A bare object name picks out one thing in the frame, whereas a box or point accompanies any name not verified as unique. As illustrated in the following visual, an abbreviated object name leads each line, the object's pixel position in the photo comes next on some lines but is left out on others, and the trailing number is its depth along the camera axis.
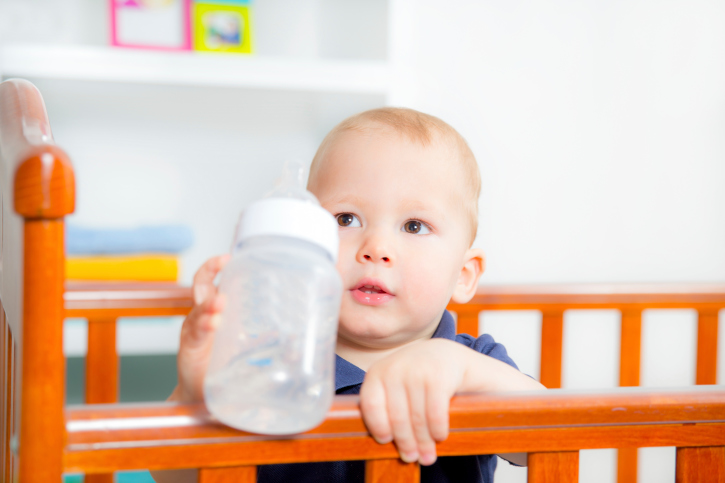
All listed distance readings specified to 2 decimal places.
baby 0.66
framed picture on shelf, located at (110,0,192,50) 1.31
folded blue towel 1.30
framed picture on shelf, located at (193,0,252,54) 1.37
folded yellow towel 1.28
